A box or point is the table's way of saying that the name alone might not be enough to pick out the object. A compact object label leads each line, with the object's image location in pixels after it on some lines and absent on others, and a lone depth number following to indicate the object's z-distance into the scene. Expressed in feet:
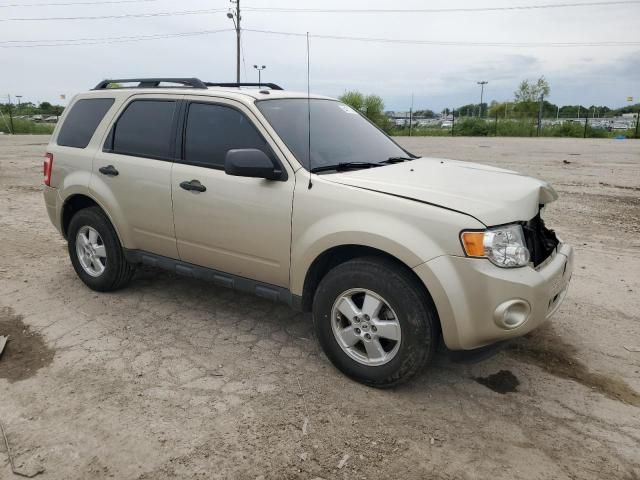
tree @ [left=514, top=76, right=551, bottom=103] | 162.30
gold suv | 9.45
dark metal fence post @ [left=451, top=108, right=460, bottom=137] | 125.90
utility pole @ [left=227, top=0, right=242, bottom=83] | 117.80
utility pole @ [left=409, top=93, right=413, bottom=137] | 133.60
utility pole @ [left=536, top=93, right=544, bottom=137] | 120.01
